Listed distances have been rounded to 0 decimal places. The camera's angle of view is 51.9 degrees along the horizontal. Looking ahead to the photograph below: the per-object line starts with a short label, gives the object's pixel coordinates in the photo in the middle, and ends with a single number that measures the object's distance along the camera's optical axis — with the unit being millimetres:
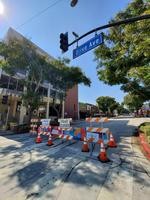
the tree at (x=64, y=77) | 20169
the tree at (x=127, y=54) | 6949
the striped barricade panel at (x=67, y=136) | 8592
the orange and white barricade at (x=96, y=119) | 7367
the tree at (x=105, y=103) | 70812
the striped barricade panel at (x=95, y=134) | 7020
